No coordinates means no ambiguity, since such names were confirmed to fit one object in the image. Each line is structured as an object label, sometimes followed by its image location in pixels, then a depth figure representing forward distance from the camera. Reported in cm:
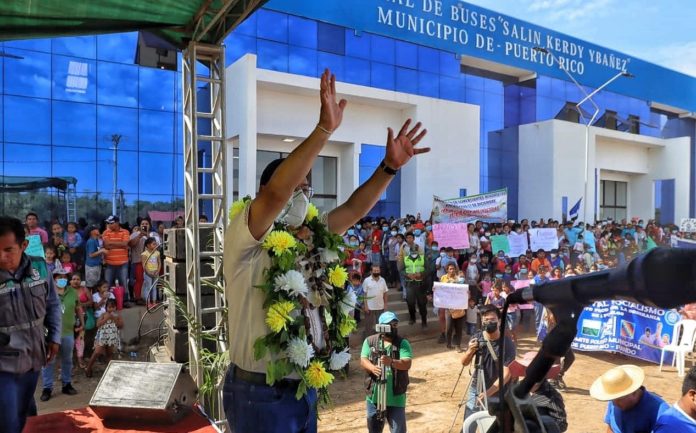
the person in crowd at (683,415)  298
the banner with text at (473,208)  1418
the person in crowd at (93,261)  917
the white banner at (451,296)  1020
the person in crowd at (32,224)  836
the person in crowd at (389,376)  523
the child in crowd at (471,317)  1083
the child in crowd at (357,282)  1039
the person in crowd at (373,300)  1005
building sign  2097
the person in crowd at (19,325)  304
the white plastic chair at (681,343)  873
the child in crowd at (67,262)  861
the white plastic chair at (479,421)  359
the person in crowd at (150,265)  924
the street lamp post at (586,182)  1940
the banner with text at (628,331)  920
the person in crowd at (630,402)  349
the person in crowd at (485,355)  529
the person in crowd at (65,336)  729
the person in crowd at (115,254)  931
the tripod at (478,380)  527
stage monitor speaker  349
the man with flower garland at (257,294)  179
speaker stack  541
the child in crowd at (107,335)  830
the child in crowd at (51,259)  836
